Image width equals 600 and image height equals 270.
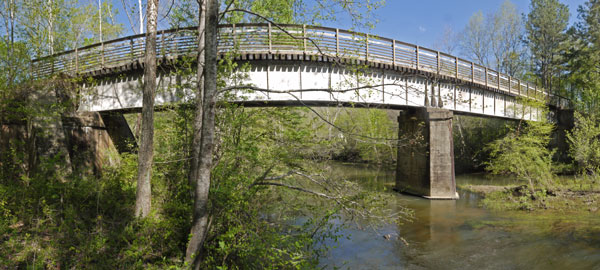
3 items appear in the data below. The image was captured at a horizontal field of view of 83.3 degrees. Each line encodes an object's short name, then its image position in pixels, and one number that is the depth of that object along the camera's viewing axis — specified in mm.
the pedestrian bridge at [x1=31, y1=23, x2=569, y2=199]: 13258
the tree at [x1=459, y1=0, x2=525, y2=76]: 40000
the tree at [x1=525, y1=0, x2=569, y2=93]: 39438
